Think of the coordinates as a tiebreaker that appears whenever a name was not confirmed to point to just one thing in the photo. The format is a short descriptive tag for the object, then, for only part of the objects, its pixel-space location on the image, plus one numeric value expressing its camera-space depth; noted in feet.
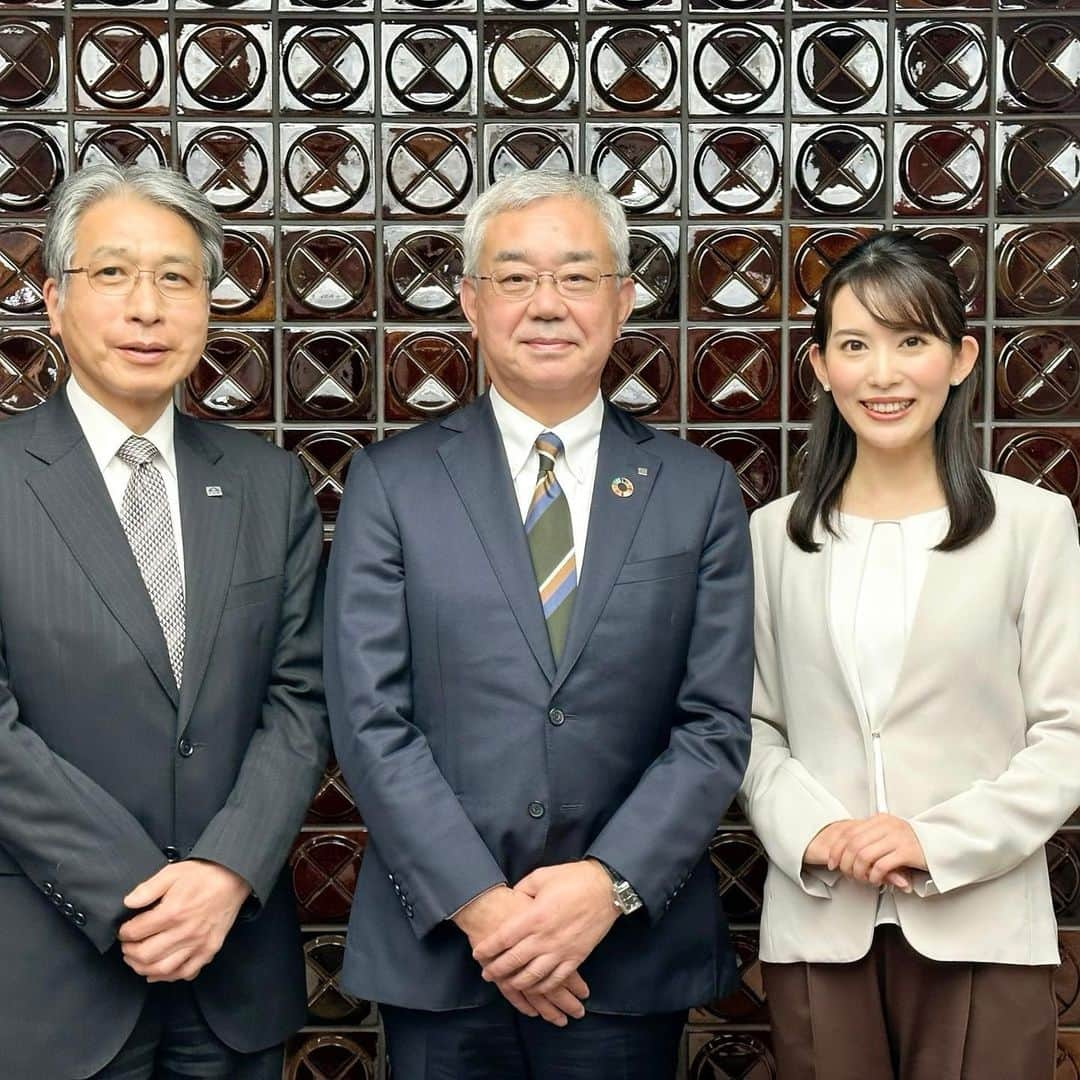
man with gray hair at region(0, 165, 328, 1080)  6.80
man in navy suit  6.94
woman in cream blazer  7.12
